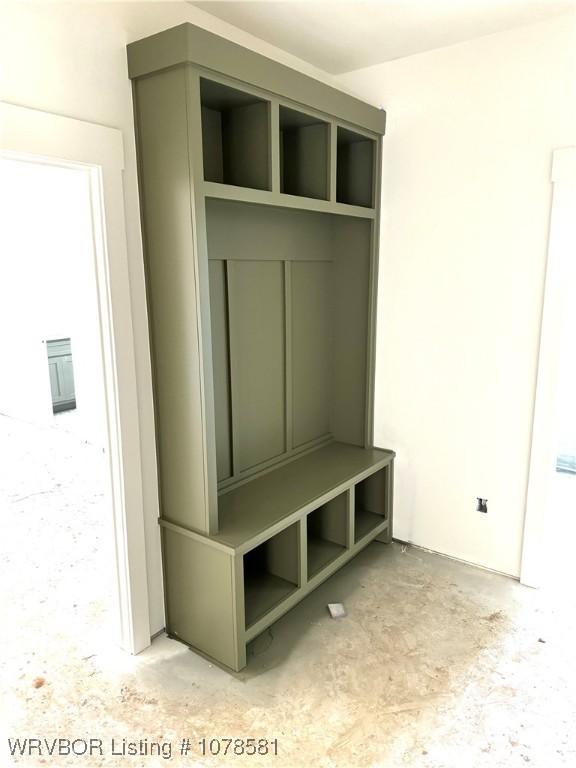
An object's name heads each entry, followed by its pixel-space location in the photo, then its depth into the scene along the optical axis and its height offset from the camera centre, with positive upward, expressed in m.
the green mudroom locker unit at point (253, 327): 2.15 -0.25
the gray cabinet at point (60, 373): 6.03 -1.04
